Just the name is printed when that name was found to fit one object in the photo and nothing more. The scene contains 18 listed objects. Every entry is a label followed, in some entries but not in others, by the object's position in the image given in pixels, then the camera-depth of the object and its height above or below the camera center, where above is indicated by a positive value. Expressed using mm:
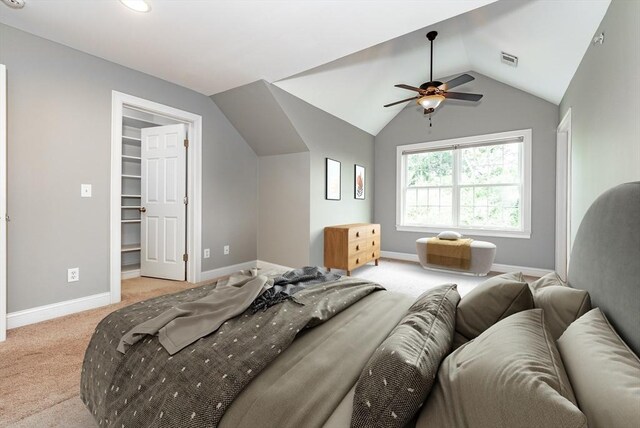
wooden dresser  4074 -495
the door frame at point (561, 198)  3875 +252
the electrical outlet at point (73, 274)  2711 -619
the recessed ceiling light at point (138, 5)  2095 +1598
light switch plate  2779 +218
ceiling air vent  3458 +1998
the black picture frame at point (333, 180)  4488 +566
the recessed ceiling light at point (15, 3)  2072 +1574
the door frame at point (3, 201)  2201 +82
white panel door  3770 +145
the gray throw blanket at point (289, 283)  1353 -422
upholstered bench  3967 -612
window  4484 +526
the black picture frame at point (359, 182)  5234 +625
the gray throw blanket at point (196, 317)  1070 -451
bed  603 -446
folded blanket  4055 -576
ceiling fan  3107 +1415
